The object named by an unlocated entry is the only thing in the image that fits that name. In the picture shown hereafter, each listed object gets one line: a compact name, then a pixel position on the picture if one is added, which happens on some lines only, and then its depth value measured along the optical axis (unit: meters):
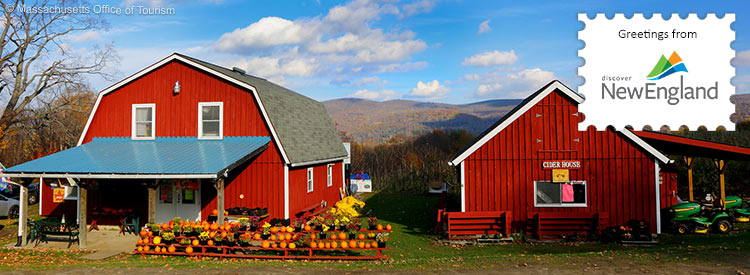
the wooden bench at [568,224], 14.51
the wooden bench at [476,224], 14.75
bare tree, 30.42
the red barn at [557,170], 14.74
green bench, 14.08
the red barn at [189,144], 16.27
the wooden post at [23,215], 14.25
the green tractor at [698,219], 14.57
